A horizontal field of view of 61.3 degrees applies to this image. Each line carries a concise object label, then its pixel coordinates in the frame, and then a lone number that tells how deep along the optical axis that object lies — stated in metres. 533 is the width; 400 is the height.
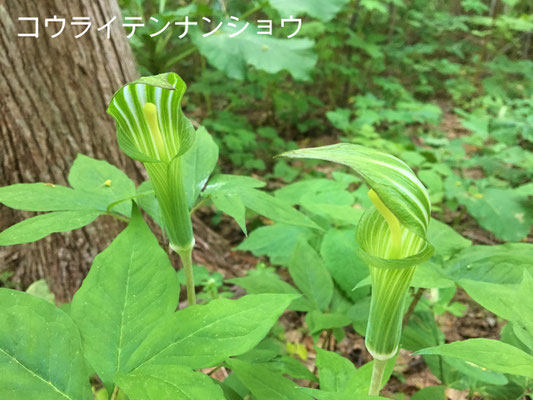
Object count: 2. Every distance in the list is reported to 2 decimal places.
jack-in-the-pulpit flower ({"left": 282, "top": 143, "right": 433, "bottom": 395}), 0.20
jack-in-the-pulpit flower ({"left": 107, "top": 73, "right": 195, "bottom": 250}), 0.26
